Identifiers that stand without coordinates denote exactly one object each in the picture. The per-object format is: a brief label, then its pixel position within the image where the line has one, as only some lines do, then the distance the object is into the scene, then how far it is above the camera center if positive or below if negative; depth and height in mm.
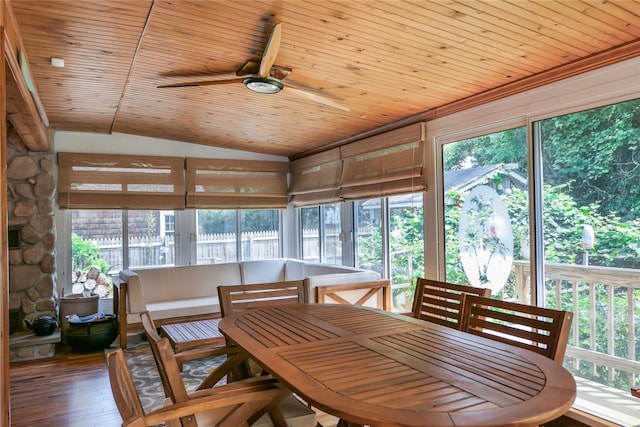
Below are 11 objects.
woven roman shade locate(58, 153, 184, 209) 5523 +576
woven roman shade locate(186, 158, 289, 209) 6234 +589
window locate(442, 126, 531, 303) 3479 +92
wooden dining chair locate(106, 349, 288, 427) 1261 -608
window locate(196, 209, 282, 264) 6391 -150
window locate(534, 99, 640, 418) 2797 -98
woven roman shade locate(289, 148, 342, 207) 5680 +611
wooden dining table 1271 -532
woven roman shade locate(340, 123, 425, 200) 4371 +624
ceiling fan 2865 +1000
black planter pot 4762 -1157
